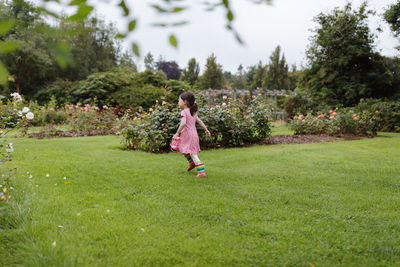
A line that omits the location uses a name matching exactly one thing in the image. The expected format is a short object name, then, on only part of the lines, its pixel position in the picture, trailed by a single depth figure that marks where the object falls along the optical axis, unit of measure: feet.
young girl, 14.47
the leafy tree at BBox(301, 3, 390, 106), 47.65
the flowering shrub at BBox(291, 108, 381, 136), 33.76
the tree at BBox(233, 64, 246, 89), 125.49
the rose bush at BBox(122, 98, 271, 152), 21.38
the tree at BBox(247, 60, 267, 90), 106.52
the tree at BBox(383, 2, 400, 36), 41.68
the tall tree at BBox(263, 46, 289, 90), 94.89
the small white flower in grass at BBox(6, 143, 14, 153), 9.95
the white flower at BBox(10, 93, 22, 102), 12.60
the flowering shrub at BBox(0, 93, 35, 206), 9.55
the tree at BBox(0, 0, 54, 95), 58.95
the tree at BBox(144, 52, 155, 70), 157.83
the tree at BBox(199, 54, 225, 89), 92.84
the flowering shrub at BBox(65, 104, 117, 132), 34.09
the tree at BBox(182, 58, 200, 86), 95.13
